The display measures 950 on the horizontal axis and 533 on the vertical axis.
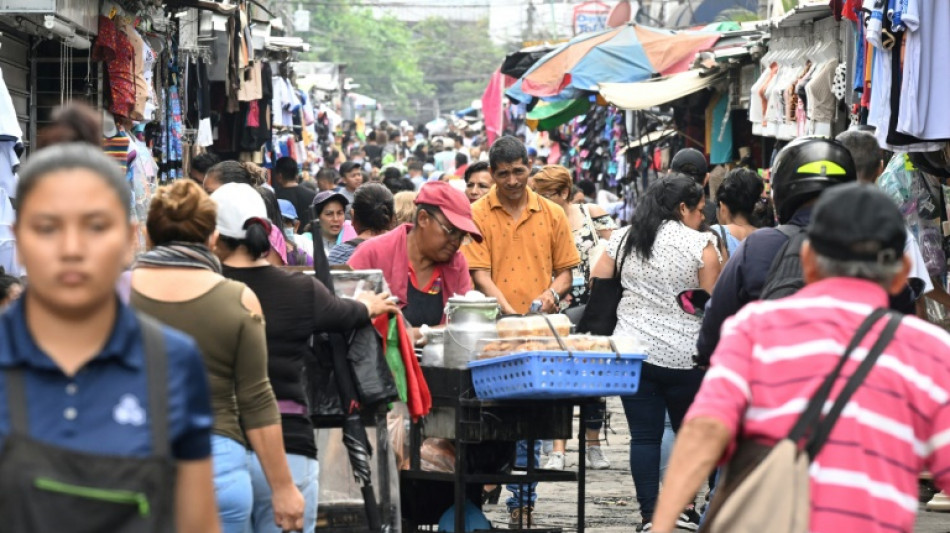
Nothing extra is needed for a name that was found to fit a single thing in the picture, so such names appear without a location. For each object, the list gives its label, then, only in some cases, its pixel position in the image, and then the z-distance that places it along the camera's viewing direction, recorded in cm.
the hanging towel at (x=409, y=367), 1161
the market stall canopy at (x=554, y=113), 3565
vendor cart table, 1233
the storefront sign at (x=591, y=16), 6468
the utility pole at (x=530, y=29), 11543
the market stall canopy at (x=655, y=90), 2748
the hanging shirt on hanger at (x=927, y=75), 1394
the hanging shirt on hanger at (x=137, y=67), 2065
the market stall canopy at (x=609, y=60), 3046
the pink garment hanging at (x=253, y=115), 3342
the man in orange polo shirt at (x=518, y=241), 1637
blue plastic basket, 1147
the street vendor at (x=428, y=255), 1336
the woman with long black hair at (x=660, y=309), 1454
